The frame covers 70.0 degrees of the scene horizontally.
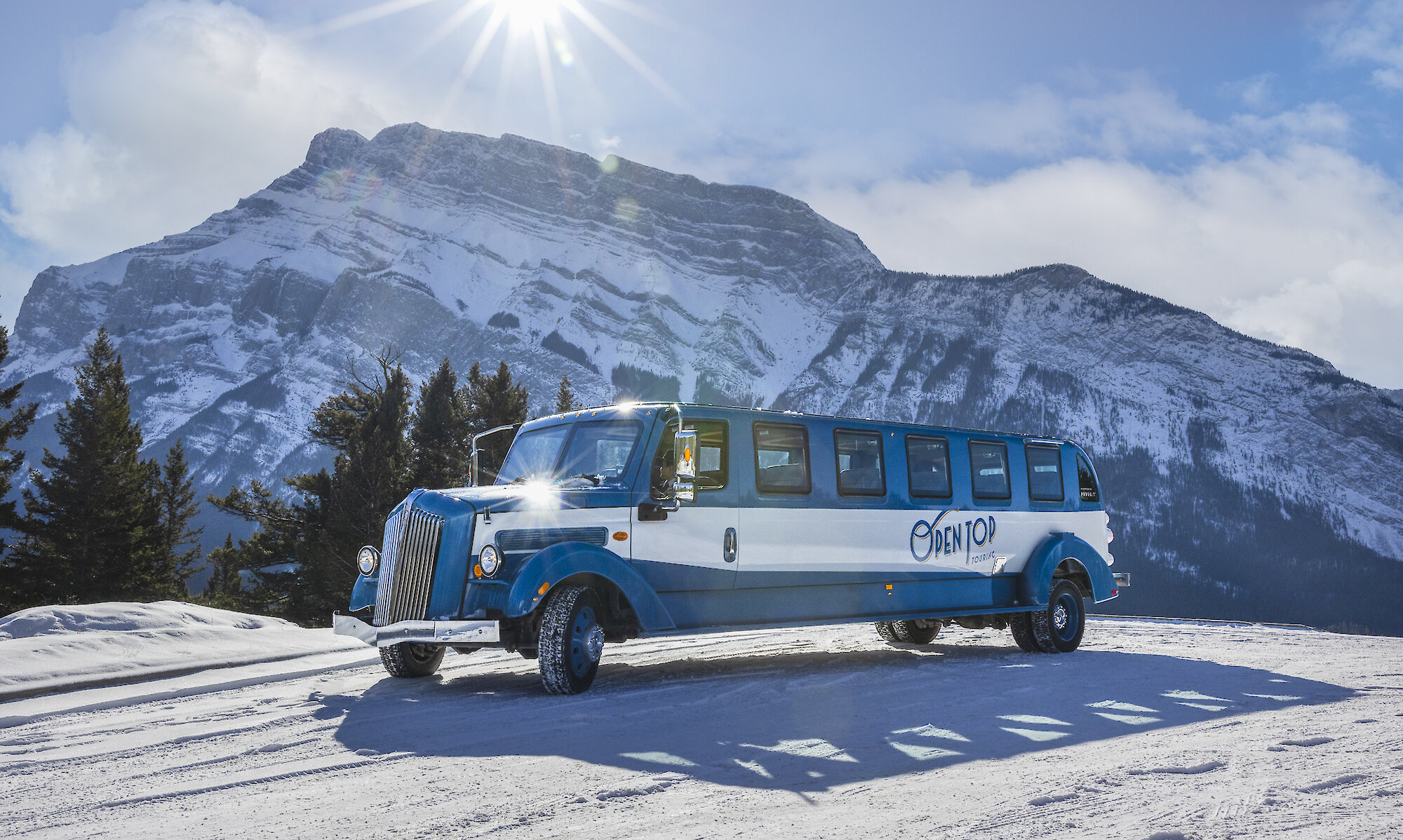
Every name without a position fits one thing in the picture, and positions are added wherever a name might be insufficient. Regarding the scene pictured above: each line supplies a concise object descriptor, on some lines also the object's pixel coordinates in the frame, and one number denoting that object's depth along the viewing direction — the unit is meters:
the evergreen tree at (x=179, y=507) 47.06
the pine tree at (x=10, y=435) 35.16
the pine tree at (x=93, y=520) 37.28
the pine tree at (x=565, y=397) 47.28
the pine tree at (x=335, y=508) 34.03
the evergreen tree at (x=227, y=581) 39.56
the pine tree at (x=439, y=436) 38.16
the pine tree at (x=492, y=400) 42.28
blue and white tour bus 9.21
